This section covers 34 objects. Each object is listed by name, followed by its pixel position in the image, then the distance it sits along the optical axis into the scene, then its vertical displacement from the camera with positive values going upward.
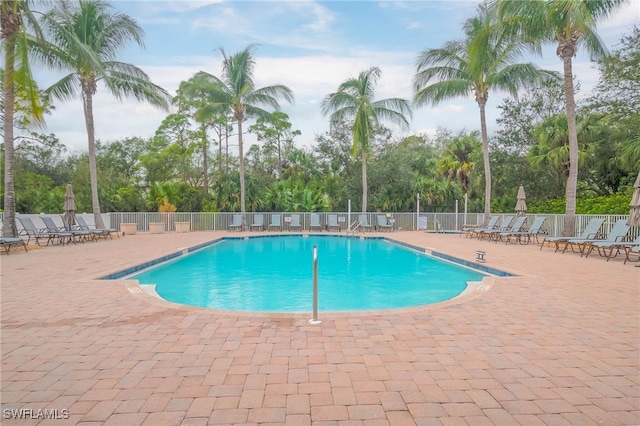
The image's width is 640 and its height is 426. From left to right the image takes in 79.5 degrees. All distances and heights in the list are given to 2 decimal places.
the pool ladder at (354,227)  18.69 -0.80
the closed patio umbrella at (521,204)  14.79 +0.25
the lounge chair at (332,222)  19.11 -0.55
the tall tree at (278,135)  26.69 +5.37
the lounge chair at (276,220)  19.26 -0.45
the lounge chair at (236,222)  18.77 -0.53
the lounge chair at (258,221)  19.06 -0.49
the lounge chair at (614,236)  9.51 -0.67
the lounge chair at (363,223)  18.74 -0.59
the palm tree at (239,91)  18.30 +5.80
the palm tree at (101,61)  13.99 +5.73
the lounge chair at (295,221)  19.39 -0.50
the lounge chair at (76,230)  12.58 -0.65
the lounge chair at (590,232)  10.63 -0.61
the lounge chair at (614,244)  8.79 -0.79
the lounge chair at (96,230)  13.66 -0.66
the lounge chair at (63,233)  12.25 -0.69
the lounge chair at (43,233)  12.15 -0.69
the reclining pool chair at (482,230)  14.23 -0.72
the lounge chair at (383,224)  18.90 -0.65
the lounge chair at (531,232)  13.02 -0.74
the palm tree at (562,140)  16.17 +3.05
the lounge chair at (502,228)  13.77 -0.64
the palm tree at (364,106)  18.91 +5.28
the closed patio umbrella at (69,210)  13.49 +0.06
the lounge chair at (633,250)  8.25 -0.88
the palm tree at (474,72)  14.99 +5.62
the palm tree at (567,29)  10.71 +5.34
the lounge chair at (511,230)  13.49 -0.69
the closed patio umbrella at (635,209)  9.38 +0.03
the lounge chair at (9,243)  10.07 -0.83
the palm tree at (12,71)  9.52 +3.60
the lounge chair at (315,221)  19.05 -0.50
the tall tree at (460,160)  23.70 +3.21
